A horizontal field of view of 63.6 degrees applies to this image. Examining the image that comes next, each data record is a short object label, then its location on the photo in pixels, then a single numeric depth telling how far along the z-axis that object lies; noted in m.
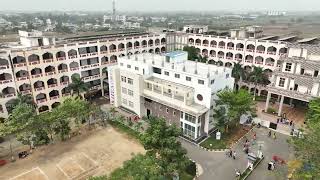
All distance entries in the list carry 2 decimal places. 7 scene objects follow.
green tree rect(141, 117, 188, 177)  29.11
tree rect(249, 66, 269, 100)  59.25
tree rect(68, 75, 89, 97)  55.94
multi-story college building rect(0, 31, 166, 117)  50.97
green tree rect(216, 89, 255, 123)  42.63
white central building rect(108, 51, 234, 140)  44.22
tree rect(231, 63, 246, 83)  62.31
